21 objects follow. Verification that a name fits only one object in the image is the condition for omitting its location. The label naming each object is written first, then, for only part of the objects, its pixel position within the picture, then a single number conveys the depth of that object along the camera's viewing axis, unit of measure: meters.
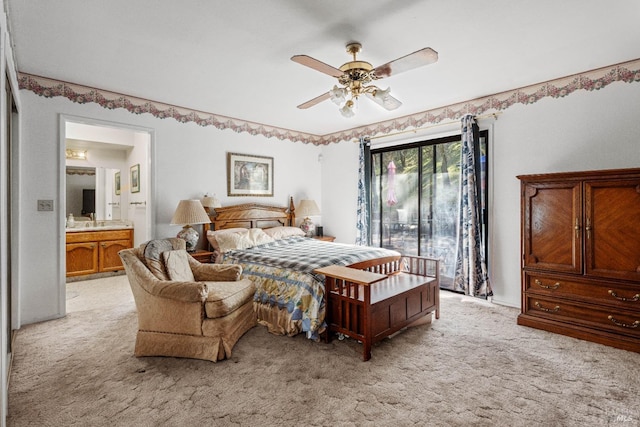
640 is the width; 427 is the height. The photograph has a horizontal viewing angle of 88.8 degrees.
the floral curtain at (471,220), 4.17
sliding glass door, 4.68
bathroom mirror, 5.89
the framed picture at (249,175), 5.13
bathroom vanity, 5.20
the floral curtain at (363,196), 5.57
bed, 3.05
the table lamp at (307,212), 5.67
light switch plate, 3.55
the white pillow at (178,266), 3.04
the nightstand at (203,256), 4.24
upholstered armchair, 2.62
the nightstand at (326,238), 5.78
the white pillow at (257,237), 4.49
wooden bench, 2.70
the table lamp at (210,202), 4.67
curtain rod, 4.11
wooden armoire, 2.83
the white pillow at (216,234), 4.37
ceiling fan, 2.46
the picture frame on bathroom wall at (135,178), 5.82
